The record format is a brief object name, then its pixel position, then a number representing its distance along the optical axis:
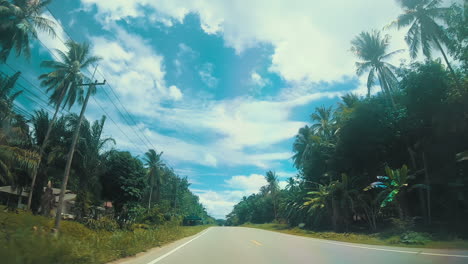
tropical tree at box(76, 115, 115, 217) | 30.69
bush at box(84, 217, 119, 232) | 18.03
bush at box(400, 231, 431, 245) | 13.33
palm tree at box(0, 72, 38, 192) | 17.10
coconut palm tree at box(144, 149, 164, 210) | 54.00
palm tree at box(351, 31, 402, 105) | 27.48
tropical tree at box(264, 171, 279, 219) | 67.44
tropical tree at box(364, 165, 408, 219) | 17.47
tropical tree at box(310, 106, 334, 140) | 40.90
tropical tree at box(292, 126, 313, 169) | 48.08
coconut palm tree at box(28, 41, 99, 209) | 24.08
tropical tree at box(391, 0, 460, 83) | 20.84
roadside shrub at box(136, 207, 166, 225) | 19.66
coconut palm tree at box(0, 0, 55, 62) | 17.05
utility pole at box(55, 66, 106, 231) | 12.50
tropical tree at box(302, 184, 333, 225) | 26.84
